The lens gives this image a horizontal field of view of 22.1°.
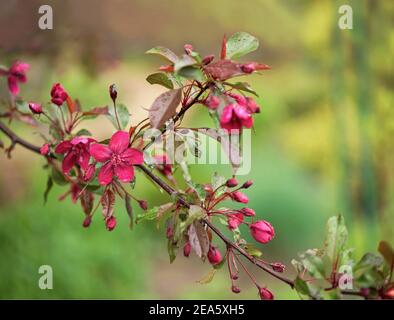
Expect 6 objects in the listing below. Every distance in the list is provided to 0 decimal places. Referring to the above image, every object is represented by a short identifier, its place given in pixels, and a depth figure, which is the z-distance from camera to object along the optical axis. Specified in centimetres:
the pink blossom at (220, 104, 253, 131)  64
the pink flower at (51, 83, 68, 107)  75
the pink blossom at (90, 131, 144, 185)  70
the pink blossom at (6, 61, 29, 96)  89
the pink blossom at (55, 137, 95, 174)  73
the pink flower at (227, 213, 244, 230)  69
